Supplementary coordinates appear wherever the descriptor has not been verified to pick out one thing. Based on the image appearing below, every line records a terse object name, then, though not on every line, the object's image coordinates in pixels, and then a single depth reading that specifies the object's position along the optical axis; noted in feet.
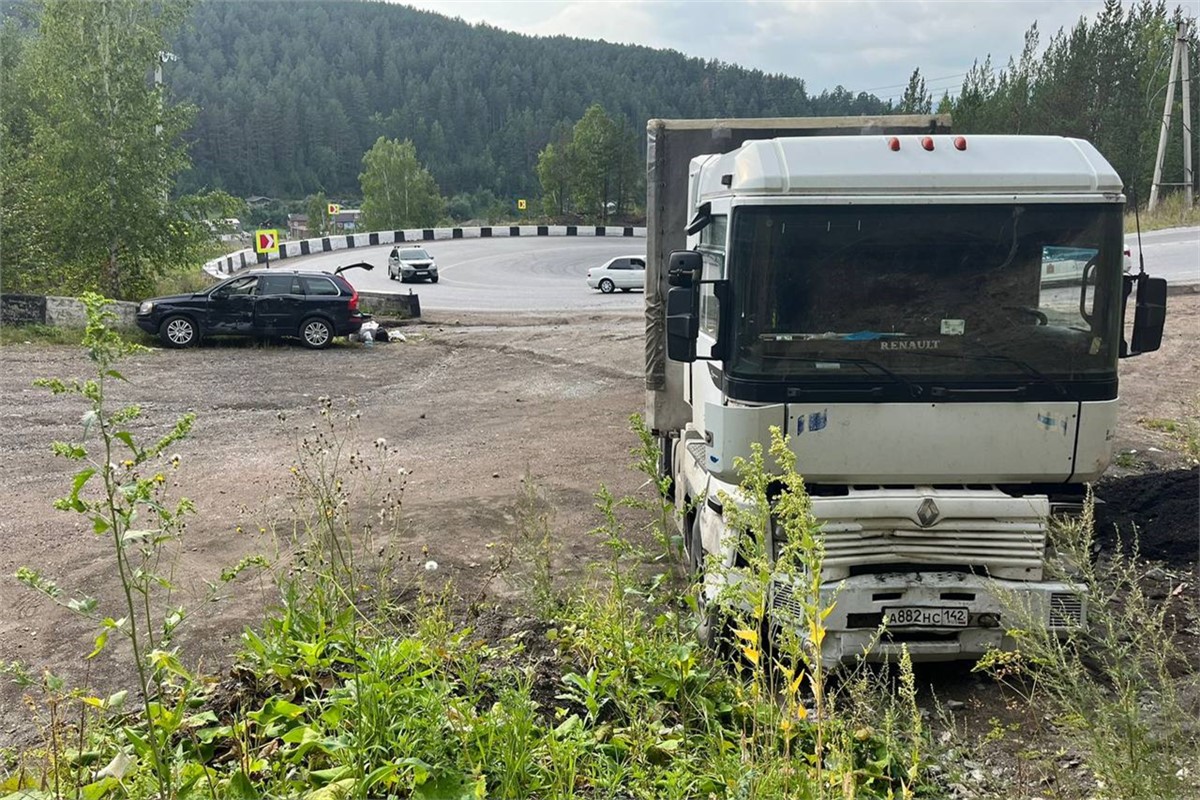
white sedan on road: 97.43
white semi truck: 14.83
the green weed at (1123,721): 9.41
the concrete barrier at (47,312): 57.21
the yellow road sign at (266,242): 81.87
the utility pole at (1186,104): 88.84
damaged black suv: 57.31
